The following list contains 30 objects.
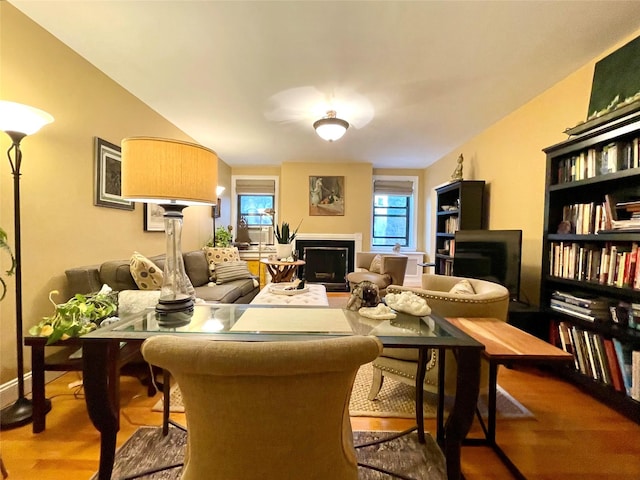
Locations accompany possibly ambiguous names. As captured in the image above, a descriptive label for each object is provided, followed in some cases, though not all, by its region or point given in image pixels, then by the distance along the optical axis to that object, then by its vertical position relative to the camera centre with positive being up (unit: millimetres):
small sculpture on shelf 3883 +857
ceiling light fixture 2930 +1086
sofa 2148 -437
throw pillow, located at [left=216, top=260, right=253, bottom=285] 3657 -527
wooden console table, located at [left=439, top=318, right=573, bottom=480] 1167 -468
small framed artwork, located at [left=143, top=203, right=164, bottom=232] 3246 +129
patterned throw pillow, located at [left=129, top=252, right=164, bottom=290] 2246 -346
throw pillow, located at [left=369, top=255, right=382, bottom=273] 4612 -499
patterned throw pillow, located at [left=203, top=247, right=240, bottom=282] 3908 -351
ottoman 2820 -671
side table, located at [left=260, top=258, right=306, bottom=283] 4025 -536
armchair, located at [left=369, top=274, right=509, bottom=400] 1646 -452
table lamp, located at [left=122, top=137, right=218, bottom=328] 1200 +190
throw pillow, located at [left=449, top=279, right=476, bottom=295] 1869 -346
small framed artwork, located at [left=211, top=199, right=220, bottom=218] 5124 +341
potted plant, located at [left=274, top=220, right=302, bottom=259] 4322 -191
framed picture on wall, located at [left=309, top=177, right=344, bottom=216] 5586 +720
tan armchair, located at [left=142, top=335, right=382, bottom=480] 630 -412
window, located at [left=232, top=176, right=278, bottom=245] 5941 +580
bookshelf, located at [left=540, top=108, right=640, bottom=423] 1780 -141
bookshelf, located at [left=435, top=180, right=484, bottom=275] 3629 +294
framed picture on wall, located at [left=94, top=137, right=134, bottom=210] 2496 +477
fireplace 5617 -491
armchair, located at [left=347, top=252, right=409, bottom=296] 4309 -591
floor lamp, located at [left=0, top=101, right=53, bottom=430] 1551 +204
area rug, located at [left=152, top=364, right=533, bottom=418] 1831 -1119
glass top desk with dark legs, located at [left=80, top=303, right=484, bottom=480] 1017 -382
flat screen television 2662 -200
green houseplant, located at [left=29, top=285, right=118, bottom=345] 1581 -518
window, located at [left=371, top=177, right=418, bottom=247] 6008 +318
